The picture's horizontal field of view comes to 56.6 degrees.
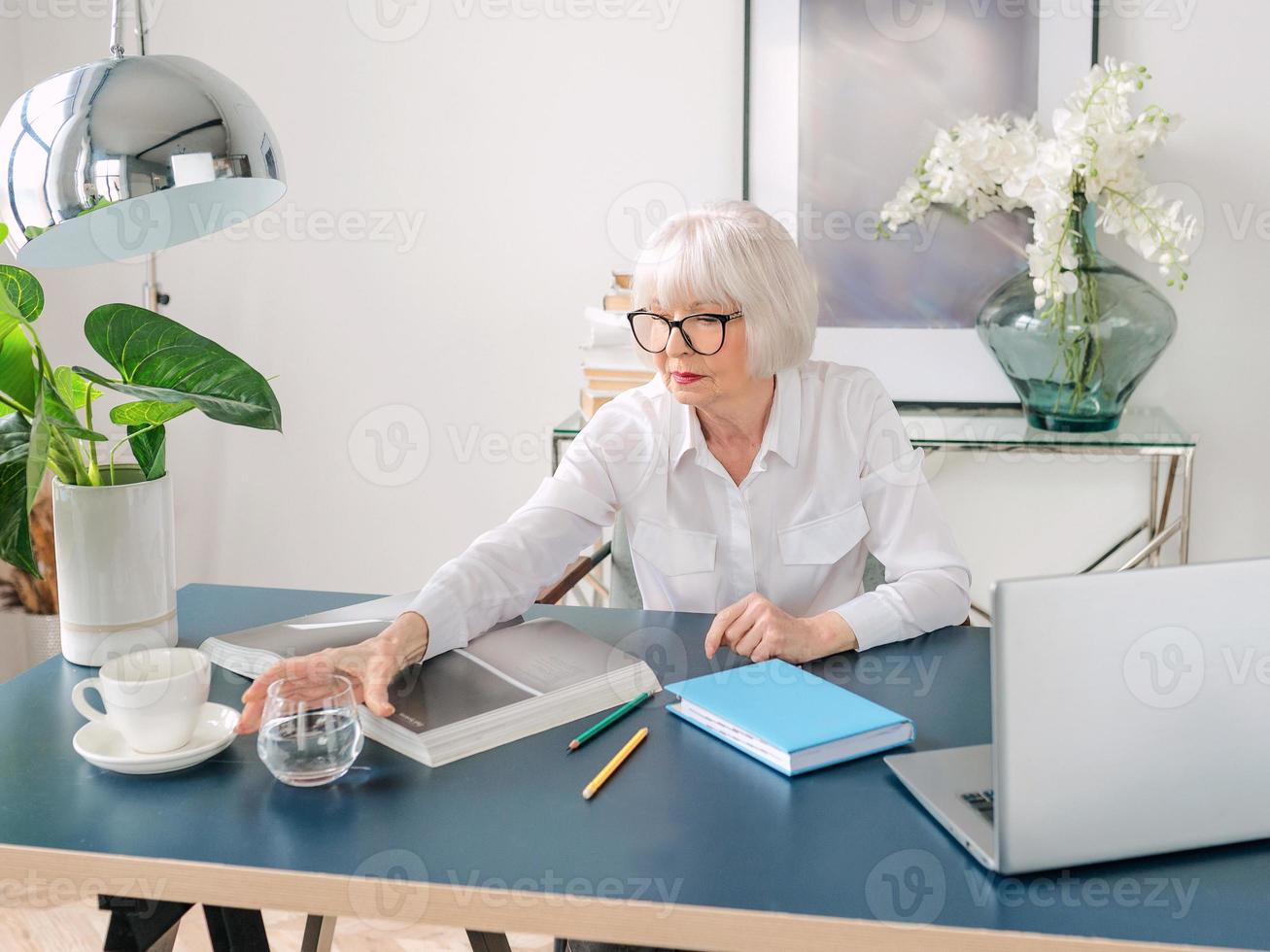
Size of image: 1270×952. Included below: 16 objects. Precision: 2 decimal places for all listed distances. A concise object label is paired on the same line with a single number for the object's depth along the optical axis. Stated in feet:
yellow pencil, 3.45
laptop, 2.84
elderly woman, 5.59
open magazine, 3.79
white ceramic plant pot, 4.35
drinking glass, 3.50
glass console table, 7.49
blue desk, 2.84
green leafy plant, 4.26
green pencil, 3.78
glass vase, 7.47
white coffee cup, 3.60
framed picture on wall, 8.25
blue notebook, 3.65
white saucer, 3.59
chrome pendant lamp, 4.04
